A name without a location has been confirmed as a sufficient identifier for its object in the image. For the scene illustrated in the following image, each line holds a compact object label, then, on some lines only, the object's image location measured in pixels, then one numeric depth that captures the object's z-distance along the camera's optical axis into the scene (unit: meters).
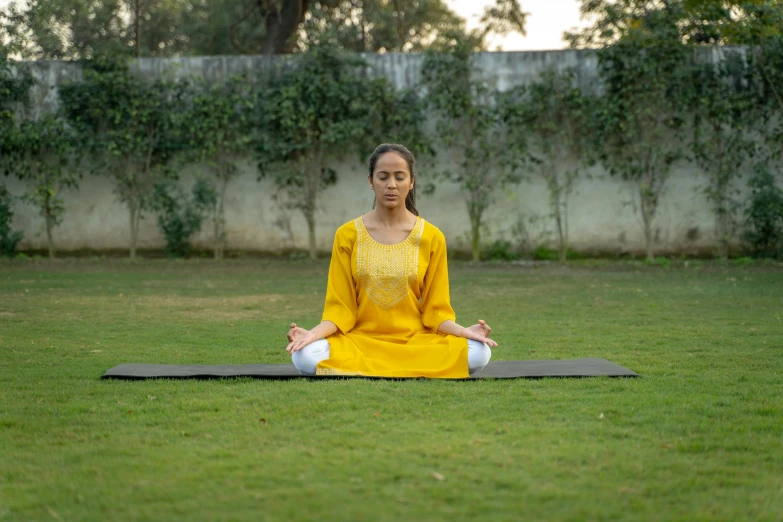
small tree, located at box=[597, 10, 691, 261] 13.21
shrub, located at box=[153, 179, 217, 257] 13.91
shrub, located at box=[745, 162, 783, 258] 12.91
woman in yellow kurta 4.99
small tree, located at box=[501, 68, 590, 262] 13.55
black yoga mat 5.02
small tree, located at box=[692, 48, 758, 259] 13.18
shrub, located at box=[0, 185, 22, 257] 13.84
